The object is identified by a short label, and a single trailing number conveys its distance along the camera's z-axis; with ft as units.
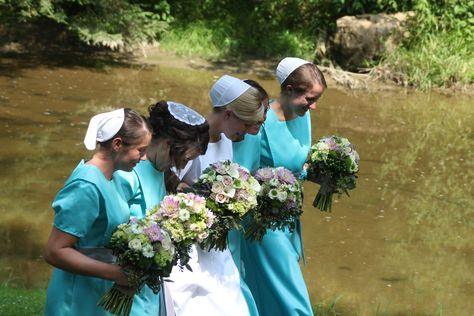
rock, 59.06
